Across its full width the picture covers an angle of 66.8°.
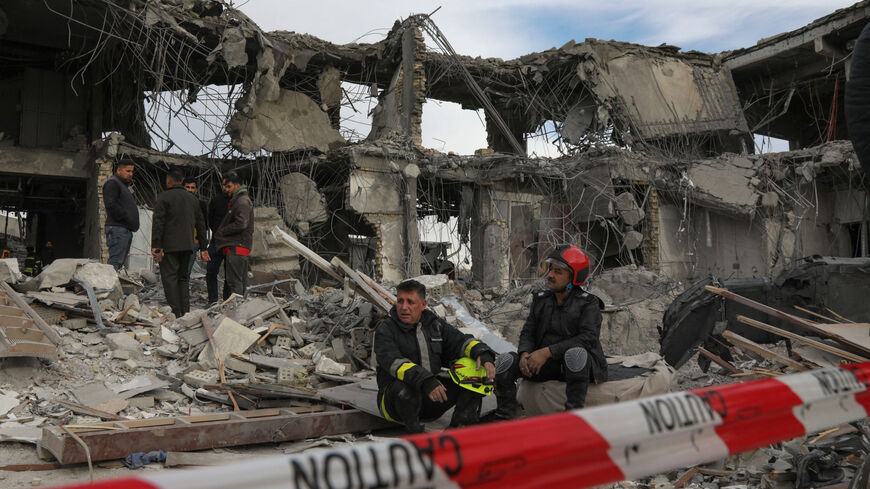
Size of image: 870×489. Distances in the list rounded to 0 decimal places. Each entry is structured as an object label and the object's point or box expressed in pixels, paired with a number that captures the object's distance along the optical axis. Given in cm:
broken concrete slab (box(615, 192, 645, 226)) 1479
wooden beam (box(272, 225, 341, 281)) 669
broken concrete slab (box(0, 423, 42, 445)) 412
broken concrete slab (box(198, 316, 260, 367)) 632
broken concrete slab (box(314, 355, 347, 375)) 611
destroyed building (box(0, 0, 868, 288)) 1373
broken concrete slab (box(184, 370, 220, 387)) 575
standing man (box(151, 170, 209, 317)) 727
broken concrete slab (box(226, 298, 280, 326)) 713
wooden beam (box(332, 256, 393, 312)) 639
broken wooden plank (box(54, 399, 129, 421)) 473
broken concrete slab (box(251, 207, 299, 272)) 1347
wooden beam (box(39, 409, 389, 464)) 386
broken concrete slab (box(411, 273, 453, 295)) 757
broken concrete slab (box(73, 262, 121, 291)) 768
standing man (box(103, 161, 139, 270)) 768
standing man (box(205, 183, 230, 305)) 796
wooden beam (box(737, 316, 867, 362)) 394
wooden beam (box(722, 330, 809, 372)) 421
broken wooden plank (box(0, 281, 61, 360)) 527
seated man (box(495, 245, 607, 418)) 436
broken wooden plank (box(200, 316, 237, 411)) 589
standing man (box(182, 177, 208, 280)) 805
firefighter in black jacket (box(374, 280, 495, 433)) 425
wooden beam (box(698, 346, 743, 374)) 552
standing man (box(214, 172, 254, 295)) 761
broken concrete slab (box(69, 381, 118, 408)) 509
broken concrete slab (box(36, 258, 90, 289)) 742
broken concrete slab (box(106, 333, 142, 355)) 642
